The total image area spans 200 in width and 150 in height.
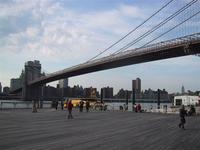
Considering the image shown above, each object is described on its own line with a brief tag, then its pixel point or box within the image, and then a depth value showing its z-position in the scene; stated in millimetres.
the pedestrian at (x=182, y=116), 11785
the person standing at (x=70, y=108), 15479
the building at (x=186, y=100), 34699
